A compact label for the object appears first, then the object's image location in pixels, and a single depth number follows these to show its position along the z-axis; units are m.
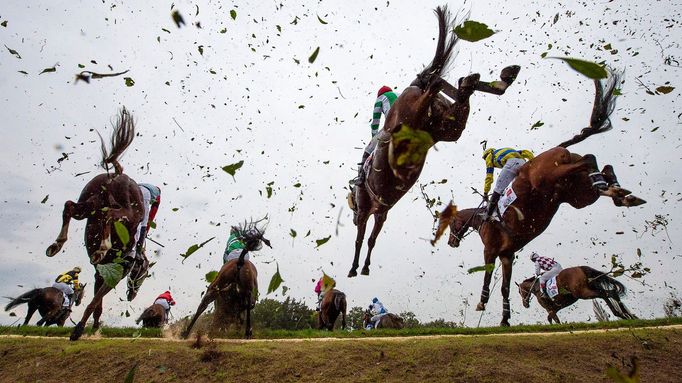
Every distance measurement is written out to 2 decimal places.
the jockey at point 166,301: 14.52
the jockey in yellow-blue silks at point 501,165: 8.51
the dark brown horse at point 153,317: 13.69
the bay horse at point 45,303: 11.43
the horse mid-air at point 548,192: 6.82
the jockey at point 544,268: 10.71
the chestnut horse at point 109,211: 7.16
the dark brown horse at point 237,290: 8.66
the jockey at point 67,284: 12.82
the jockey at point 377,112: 7.02
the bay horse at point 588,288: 8.88
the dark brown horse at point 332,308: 13.77
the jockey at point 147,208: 8.09
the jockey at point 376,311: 14.27
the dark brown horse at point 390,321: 13.80
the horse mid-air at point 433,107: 4.43
